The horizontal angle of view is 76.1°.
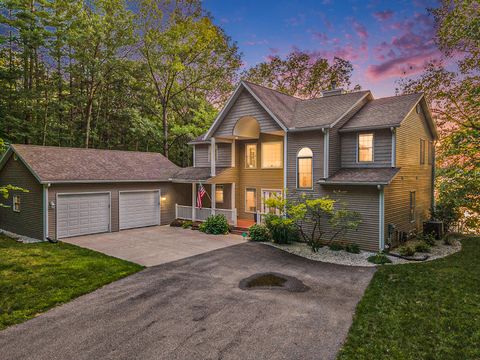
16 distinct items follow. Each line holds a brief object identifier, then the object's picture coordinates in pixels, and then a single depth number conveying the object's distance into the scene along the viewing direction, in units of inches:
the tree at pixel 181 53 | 1127.0
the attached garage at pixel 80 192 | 606.5
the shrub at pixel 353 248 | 520.2
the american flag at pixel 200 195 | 738.1
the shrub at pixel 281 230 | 584.7
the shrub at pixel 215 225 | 682.2
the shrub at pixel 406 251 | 494.3
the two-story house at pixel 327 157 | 545.3
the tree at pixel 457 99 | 614.8
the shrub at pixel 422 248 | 532.1
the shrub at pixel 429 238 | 583.0
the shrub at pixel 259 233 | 610.9
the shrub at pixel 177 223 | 780.6
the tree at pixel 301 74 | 1290.6
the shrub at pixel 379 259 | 463.1
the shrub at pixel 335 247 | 538.6
